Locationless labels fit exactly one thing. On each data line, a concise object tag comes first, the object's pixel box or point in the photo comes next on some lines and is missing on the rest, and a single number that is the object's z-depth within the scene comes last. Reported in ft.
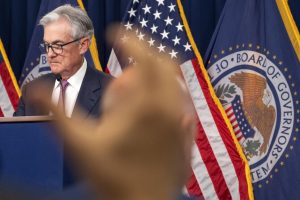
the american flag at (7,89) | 27.93
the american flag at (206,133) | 24.54
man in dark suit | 16.90
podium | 11.51
